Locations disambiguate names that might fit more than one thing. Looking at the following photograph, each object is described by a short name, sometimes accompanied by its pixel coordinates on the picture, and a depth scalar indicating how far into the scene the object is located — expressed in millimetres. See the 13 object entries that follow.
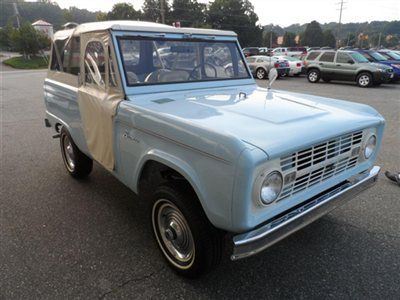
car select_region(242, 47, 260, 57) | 32250
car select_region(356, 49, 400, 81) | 16122
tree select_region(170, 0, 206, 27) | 66250
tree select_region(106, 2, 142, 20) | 60488
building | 54250
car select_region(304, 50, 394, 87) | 14875
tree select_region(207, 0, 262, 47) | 68938
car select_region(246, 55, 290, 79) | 18306
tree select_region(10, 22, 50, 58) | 40812
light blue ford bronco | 2115
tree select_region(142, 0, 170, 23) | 62962
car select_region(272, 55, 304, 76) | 19422
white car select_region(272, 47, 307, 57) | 37606
